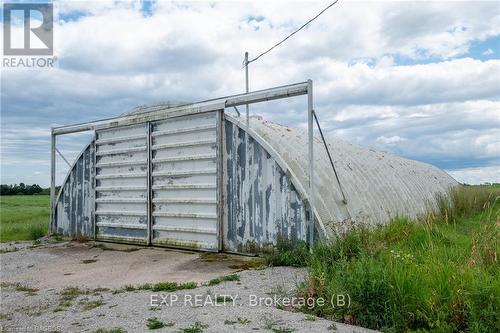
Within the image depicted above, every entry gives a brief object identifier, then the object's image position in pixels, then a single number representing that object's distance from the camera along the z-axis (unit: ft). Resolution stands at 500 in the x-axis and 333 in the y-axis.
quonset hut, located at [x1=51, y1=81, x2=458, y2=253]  27.78
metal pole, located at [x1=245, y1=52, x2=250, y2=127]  29.61
